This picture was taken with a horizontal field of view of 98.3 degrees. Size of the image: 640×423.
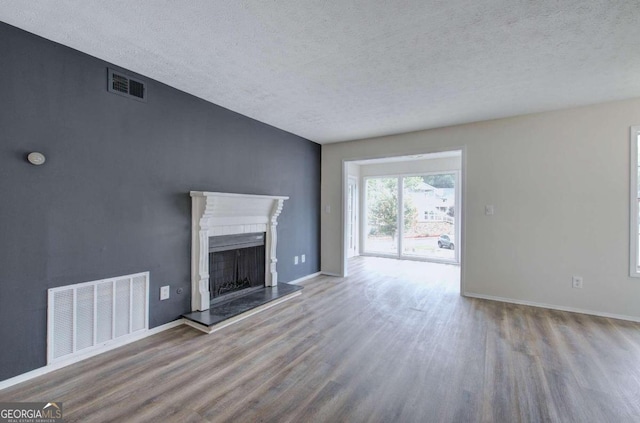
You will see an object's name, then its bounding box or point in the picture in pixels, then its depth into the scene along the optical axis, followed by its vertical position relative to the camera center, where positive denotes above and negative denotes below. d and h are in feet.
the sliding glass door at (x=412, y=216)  21.02 -0.50
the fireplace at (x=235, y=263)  11.07 -2.32
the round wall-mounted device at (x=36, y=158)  6.58 +1.22
